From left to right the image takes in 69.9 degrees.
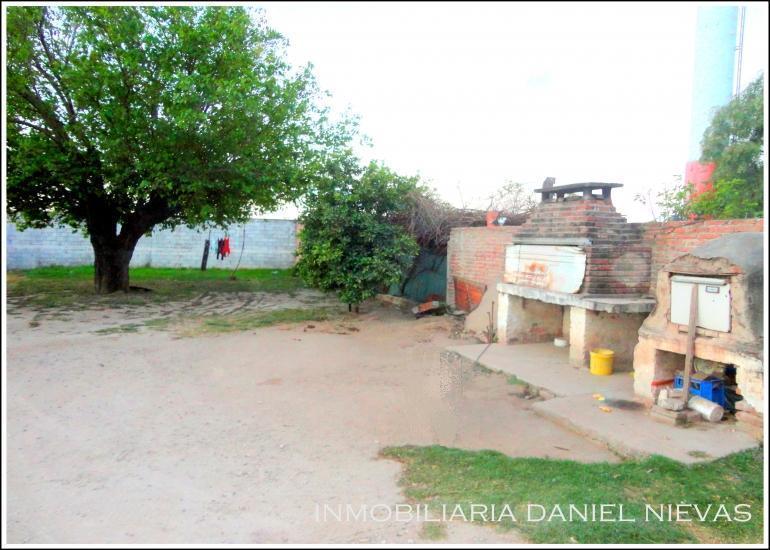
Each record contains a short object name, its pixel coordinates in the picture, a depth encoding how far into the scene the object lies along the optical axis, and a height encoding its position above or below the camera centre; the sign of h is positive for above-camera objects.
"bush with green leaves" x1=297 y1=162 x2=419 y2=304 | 10.59 +0.73
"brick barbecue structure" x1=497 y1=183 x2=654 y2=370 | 7.00 +0.07
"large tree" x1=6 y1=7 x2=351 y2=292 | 10.27 +3.18
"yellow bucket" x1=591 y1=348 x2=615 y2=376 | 6.73 -1.08
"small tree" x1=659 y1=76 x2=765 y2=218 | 11.97 +3.16
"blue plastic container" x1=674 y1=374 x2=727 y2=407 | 5.12 -1.07
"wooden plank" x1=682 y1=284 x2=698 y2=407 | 5.11 -0.65
